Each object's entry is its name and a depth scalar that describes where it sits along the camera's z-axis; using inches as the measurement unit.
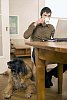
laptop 66.2
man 81.8
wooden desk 48.4
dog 82.5
